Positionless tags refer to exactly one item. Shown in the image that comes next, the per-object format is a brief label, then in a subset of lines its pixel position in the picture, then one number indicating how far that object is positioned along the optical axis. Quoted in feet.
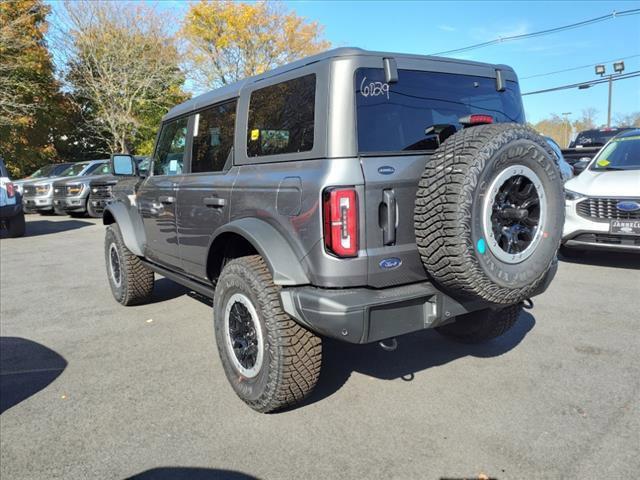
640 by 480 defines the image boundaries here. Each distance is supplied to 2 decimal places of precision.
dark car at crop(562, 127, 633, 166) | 55.11
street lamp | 86.12
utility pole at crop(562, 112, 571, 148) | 160.76
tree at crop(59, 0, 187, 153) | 74.54
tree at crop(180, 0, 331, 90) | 84.28
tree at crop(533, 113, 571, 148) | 196.80
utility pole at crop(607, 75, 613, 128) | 123.95
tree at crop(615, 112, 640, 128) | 182.09
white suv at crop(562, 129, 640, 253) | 18.95
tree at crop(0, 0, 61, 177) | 62.34
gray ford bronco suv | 8.10
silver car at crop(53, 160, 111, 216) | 47.70
